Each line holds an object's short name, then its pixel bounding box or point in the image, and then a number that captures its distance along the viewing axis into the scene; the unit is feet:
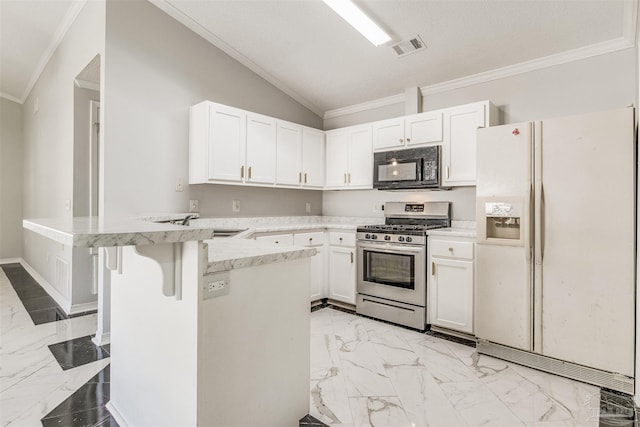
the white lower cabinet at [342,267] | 11.93
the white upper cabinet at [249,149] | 10.37
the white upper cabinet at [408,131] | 11.12
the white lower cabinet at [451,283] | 9.33
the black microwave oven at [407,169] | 11.00
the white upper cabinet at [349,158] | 12.92
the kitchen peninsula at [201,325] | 3.81
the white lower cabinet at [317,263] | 12.06
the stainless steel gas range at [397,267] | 10.13
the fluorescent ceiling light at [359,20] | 8.59
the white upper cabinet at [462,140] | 10.21
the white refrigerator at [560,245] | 6.94
